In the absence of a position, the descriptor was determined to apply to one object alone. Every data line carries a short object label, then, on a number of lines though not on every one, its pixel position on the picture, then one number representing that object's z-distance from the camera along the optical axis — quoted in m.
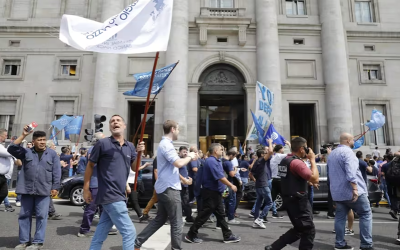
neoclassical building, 18.77
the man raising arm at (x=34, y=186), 4.70
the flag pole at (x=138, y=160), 4.18
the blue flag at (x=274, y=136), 10.83
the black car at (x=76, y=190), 9.69
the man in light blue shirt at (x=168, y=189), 4.14
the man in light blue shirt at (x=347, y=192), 4.91
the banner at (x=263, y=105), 12.23
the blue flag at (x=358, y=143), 14.51
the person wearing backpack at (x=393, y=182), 7.08
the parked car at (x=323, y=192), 9.44
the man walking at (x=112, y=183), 3.50
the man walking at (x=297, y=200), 4.01
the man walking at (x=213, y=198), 5.47
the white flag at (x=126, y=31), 4.57
